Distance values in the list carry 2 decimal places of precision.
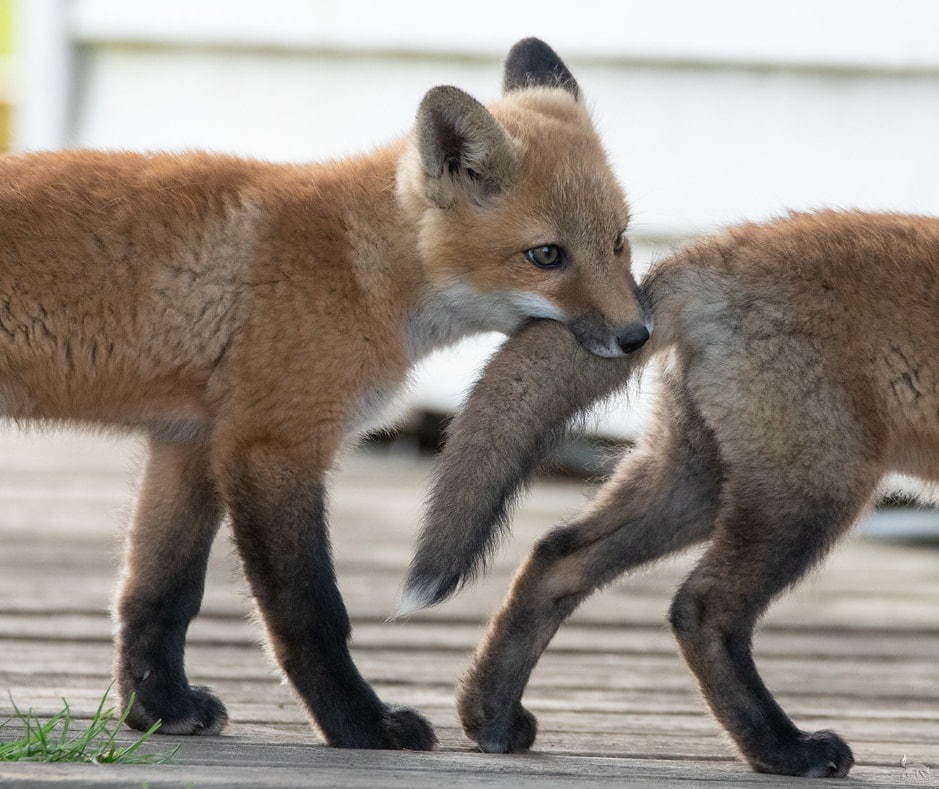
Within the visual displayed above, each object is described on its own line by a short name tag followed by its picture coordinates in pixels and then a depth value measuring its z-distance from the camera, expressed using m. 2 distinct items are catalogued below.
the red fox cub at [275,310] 6.86
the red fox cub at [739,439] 7.09
